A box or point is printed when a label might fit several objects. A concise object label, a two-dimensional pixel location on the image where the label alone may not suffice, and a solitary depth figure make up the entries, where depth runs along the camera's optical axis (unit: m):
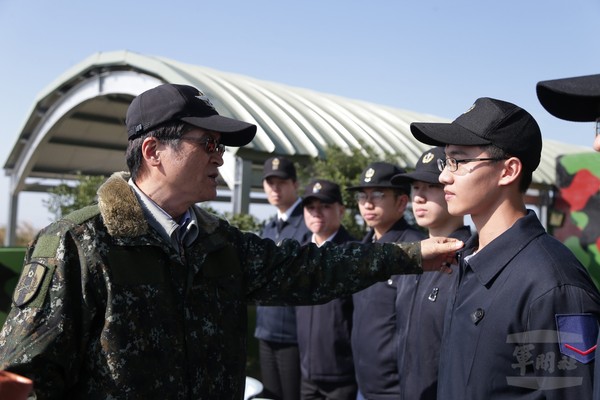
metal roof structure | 9.76
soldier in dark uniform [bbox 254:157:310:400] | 5.06
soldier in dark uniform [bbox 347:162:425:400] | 3.52
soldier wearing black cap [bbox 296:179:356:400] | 4.33
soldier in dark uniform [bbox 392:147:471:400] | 3.02
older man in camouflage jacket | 2.00
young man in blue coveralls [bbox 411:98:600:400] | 1.82
